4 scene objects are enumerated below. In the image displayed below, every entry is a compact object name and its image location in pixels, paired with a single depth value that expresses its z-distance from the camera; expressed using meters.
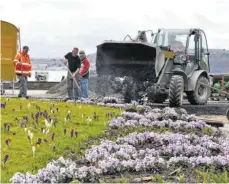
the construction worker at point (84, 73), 21.95
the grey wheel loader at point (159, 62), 22.08
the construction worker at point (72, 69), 20.98
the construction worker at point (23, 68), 21.56
